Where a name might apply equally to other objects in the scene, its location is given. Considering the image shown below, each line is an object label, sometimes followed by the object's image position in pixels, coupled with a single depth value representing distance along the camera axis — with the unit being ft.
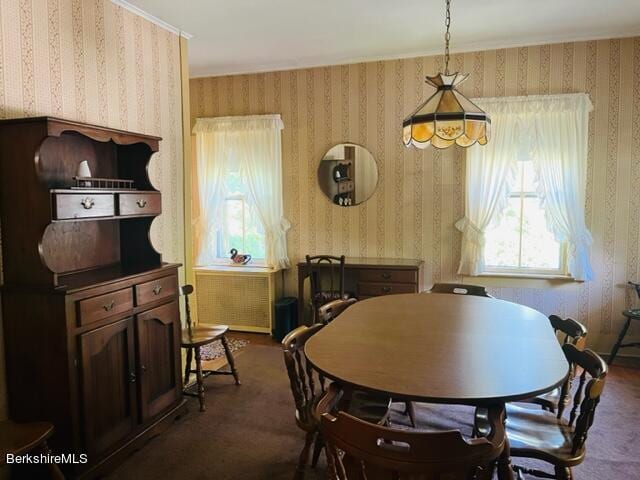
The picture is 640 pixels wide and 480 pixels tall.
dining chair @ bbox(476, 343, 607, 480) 6.01
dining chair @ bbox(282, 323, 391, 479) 6.96
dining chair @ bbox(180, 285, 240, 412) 10.80
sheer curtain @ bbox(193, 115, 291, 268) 16.79
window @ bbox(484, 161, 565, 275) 14.62
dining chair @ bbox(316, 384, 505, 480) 4.34
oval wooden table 5.60
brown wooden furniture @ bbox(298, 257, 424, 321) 14.26
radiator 16.63
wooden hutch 7.45
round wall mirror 16.01
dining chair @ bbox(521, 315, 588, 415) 7.60
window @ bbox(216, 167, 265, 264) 17.49
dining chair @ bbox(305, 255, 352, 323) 14.78
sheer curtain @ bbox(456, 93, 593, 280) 13.83
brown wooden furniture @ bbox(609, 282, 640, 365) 12.84
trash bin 15.80
